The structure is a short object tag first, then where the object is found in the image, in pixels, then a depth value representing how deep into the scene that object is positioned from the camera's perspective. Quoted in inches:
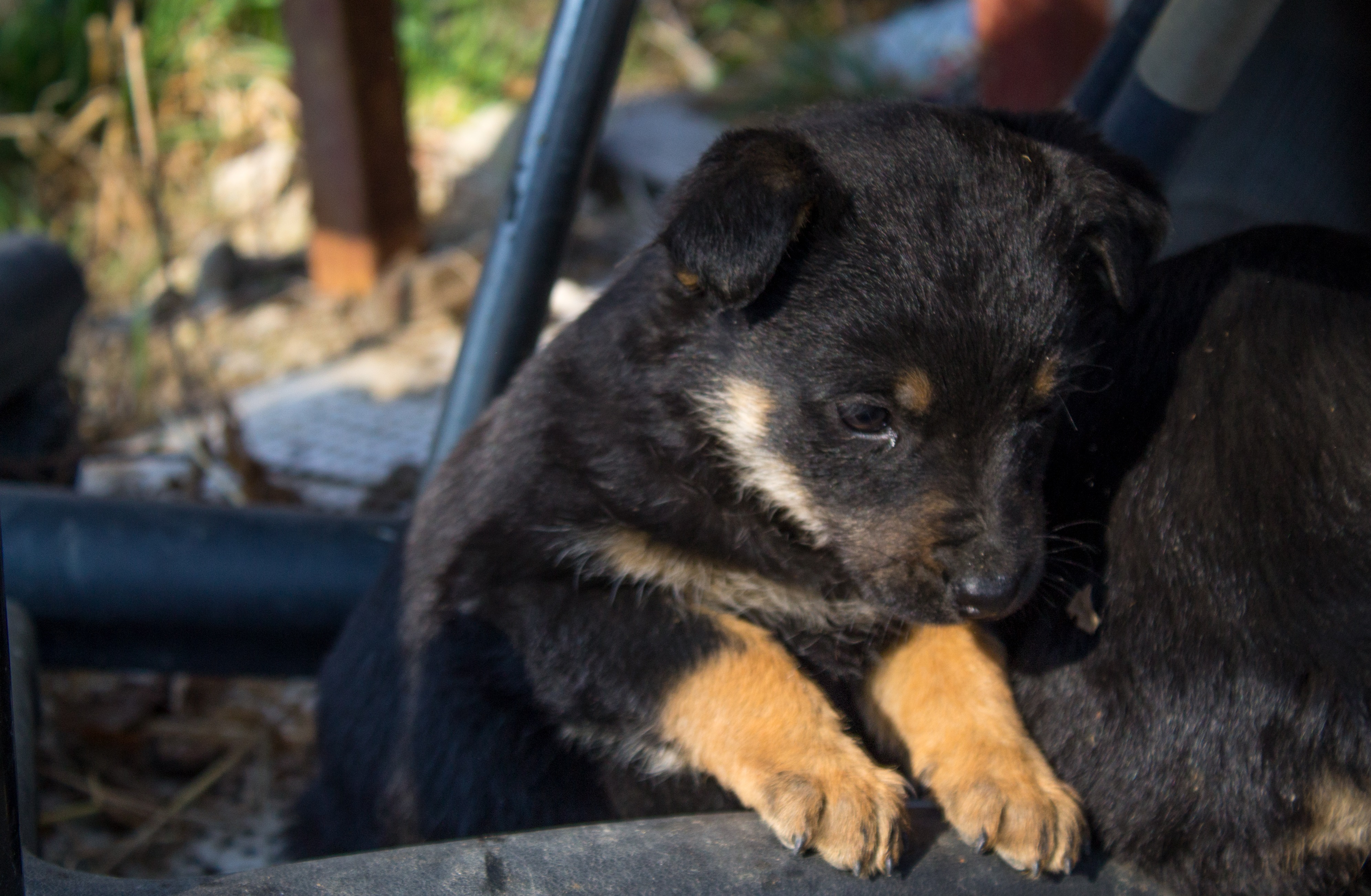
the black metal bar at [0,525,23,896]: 54.7
